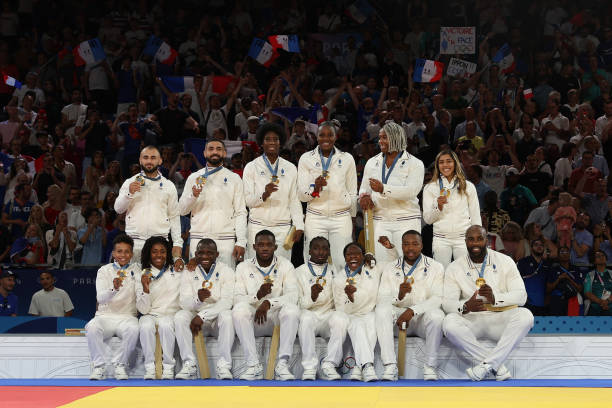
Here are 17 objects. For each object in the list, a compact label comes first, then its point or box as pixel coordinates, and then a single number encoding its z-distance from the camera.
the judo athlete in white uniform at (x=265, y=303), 9.93
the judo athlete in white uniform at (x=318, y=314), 9.85
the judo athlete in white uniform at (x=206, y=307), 10.00
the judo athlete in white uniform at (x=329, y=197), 10.75
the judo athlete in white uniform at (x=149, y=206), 10.72
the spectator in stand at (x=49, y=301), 12.49
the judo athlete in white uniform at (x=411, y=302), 9.77
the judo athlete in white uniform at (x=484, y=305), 9.62
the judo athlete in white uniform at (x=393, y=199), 10.65
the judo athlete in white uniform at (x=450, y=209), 10.53
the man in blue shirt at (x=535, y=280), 11.52
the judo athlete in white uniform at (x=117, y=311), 10.04
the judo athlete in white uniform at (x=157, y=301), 10.05
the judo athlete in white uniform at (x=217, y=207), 10.76
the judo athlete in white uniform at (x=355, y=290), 10.02
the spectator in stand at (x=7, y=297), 12.64
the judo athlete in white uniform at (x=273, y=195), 10.81
